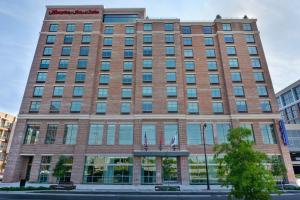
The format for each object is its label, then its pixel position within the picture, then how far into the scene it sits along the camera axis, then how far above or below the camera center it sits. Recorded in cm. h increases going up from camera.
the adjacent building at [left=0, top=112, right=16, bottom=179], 6364 +1304
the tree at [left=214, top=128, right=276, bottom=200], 1286 +40
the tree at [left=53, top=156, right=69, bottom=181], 3200 +117
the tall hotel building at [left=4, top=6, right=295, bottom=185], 3612 +1464
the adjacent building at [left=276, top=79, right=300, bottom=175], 5231 +2045
